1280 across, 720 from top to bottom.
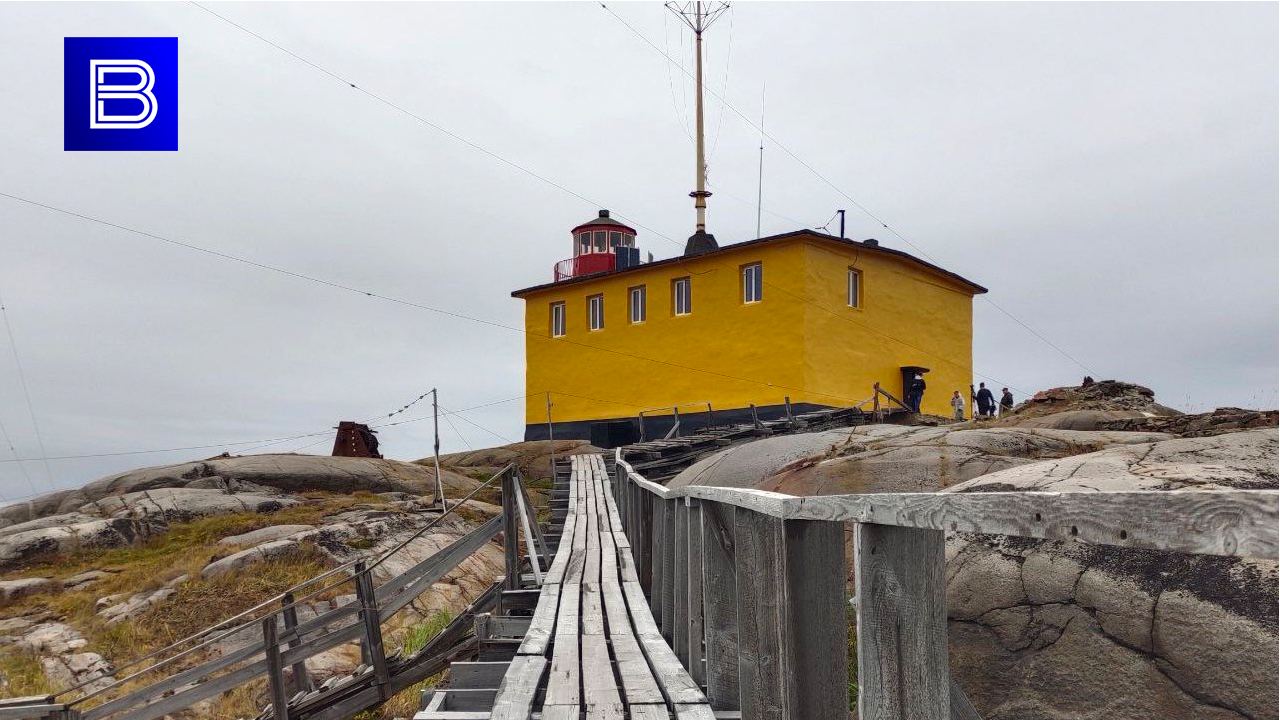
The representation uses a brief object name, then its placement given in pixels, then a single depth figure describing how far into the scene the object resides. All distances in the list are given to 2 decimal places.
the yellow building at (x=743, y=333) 30.34
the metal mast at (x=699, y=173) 35.72
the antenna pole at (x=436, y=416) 22.98
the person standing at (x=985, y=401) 32.28
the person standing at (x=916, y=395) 31.59
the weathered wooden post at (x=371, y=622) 10.82
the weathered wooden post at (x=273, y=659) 10.00
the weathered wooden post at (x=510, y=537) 12.16
